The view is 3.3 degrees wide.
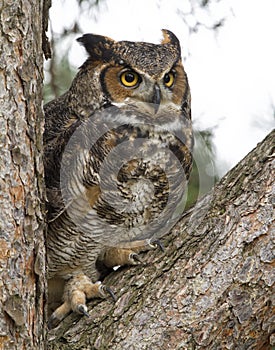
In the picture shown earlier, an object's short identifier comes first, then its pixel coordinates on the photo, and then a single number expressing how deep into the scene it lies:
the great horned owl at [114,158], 7.14
